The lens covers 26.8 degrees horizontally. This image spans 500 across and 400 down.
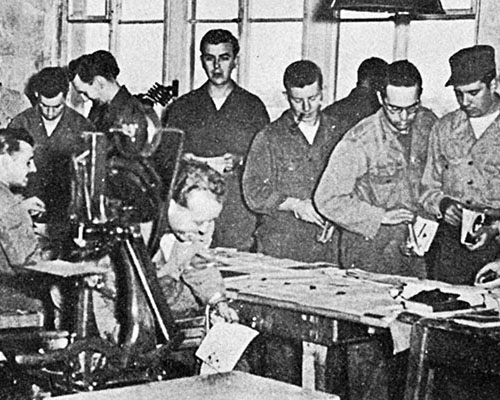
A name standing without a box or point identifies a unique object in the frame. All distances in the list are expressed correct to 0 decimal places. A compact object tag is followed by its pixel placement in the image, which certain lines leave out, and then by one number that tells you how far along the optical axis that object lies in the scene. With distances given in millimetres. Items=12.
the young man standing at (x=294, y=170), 5672
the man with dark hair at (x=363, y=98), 5566
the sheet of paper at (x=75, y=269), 2348
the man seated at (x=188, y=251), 3729
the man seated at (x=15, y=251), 4417
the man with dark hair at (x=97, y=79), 6344
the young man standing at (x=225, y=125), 6055
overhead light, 3180
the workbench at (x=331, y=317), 3576
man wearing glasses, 5277
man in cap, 5004
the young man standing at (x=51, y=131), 6750
